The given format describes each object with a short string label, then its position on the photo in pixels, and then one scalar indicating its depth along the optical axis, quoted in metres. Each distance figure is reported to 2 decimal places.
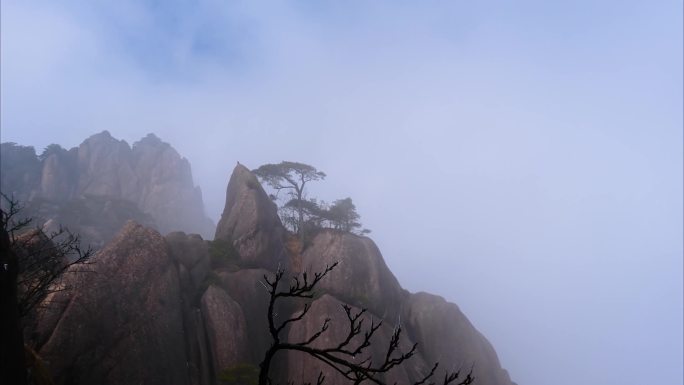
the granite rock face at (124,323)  17.94
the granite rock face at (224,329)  22.72
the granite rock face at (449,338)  32.38
